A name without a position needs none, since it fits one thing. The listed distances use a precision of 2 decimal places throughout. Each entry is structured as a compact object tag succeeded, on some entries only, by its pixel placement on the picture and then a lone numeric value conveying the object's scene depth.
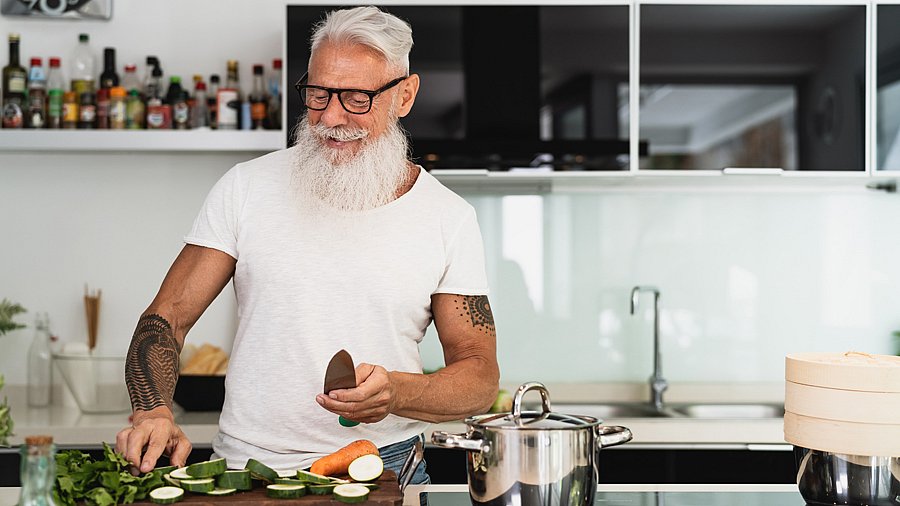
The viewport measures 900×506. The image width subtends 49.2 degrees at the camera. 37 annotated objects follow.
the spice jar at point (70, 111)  3.13
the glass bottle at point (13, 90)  3.11
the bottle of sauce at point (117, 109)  3.12
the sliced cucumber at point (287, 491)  1.31
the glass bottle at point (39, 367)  3.22
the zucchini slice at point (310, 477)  1.36
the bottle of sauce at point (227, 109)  3.14
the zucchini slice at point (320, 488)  1.33
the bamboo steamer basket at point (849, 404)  1.45
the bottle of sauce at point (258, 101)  3.17
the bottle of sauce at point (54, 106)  3.13
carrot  1.45
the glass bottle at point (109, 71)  3.19
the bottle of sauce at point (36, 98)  3.13
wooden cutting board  1.29
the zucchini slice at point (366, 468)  1.41
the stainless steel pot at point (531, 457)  1.32
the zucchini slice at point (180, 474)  1.37
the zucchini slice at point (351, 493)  1.30
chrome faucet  3.35
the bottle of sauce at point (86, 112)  3.12
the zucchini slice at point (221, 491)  1.32
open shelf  3.08
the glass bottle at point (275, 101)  3.21
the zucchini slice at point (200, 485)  1.31
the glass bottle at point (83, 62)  3.24
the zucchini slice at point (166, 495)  1.26
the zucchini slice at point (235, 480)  1.34
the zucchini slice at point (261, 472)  1.38
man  1.80
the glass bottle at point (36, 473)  1.08
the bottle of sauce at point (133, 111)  3.14
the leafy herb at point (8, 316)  3.22
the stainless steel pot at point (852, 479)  1.47
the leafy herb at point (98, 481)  1.28
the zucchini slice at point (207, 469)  1.36
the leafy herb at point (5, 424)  1.21
